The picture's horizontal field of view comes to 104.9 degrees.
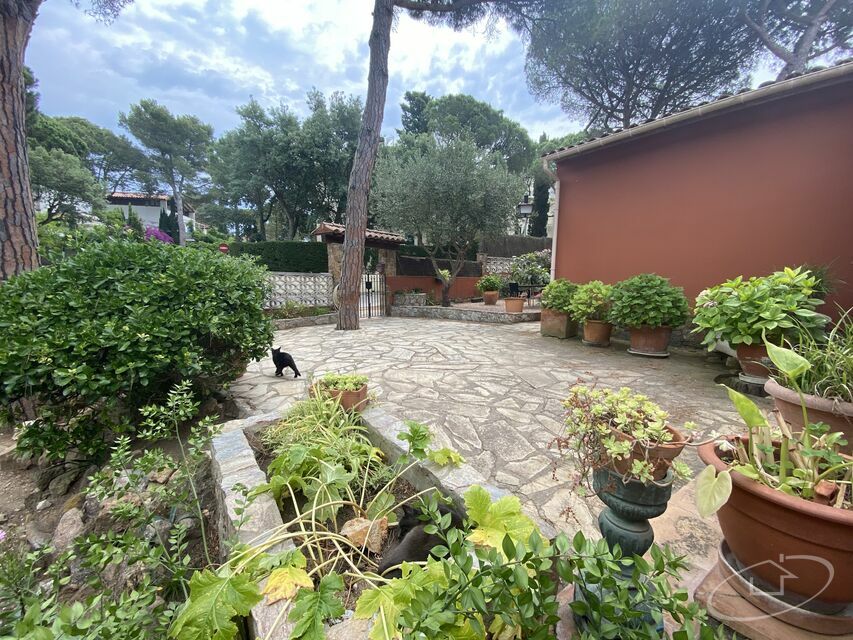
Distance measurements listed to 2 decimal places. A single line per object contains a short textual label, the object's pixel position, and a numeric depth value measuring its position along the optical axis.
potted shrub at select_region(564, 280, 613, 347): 5.13
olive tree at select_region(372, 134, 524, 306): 8.95
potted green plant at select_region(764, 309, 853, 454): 1.45
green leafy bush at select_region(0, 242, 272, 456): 1.89
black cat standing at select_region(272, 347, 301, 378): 3.63
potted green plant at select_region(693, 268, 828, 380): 2.79
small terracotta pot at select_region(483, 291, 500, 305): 10.24
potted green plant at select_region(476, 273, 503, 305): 10.28
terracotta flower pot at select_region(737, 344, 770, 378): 3.17
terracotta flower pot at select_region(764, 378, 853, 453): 1.43
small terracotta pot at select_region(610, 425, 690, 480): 0.83
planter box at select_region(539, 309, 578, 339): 5.83
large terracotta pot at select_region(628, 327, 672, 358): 4.56
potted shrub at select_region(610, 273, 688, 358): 4.40
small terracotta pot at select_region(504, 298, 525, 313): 8.26
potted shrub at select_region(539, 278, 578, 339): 5.76
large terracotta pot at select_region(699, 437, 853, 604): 0.76
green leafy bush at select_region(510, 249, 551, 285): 10.34
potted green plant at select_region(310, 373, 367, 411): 2.19
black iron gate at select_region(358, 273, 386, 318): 9.48
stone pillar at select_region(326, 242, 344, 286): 9.05
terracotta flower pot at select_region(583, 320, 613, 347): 5.21
